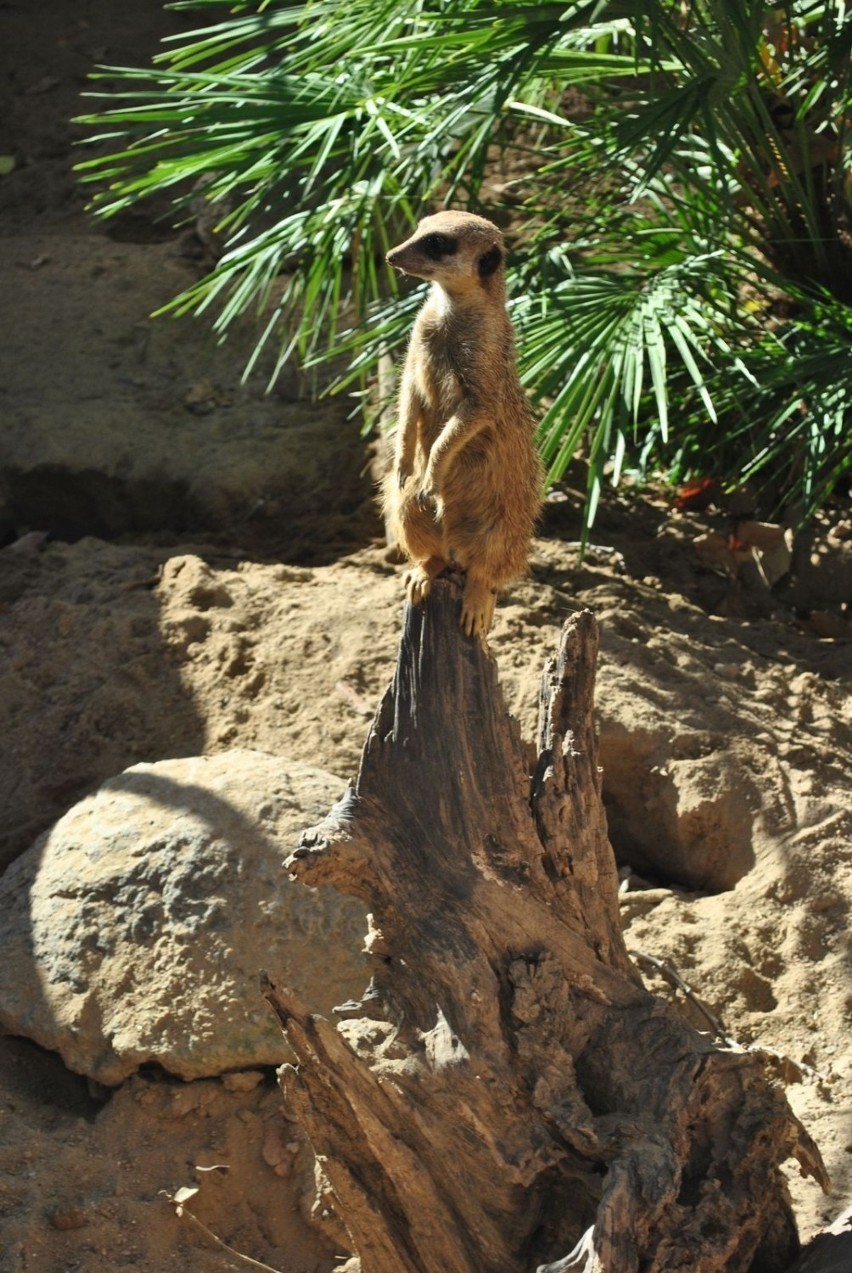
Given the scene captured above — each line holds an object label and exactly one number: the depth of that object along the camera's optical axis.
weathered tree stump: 3.93
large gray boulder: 5.21
